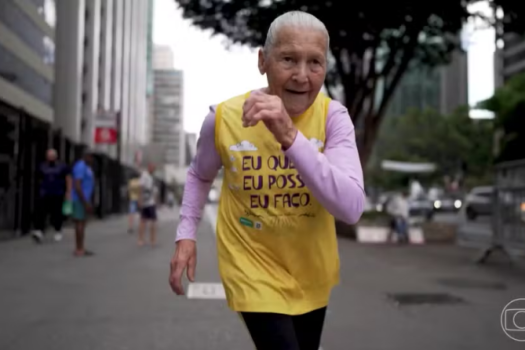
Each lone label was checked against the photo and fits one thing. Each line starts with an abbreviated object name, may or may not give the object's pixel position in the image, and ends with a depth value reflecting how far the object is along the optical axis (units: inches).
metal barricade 409.4
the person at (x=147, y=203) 513.3
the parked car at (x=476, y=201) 1066.7
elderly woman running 80.4
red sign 1363.2
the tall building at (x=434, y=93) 3636.8
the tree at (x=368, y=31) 578.6
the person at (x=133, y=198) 683.4
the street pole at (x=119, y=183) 1250.5
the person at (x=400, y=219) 666.8
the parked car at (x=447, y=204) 1655.8
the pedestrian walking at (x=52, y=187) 501.7
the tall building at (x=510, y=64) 2524.6
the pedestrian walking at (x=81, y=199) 413.7
